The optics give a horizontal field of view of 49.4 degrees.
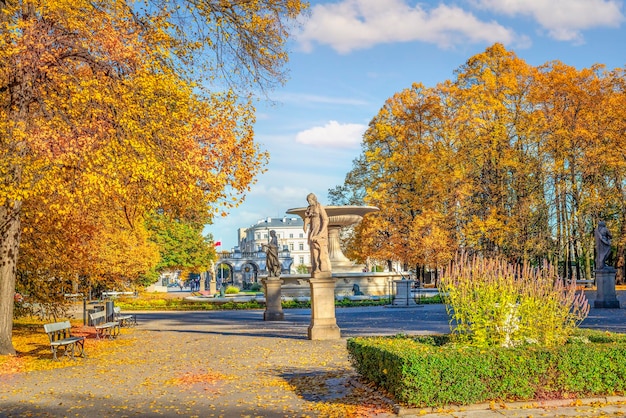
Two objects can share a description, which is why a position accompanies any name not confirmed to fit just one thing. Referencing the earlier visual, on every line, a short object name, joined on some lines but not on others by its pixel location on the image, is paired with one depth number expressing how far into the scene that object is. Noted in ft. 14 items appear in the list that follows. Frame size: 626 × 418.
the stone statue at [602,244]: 80.84
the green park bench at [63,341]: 44.06
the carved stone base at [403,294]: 95.80
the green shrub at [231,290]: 166.89
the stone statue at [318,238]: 52.85
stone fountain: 97.41
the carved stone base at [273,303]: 74.53
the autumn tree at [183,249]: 200.95
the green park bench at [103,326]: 57.29
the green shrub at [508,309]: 29.66
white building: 460.14
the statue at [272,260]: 75.15
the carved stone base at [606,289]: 79.20
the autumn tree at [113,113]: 39.47
